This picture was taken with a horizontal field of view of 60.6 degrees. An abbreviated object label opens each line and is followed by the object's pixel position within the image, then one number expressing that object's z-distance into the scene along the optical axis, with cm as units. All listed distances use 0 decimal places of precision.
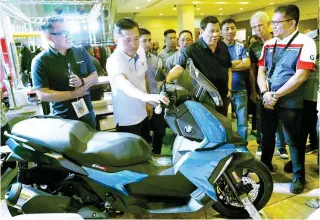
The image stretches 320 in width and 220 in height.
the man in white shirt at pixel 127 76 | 185
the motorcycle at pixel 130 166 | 162
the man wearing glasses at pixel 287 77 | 201
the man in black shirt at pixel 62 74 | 187
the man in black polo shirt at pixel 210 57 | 224
